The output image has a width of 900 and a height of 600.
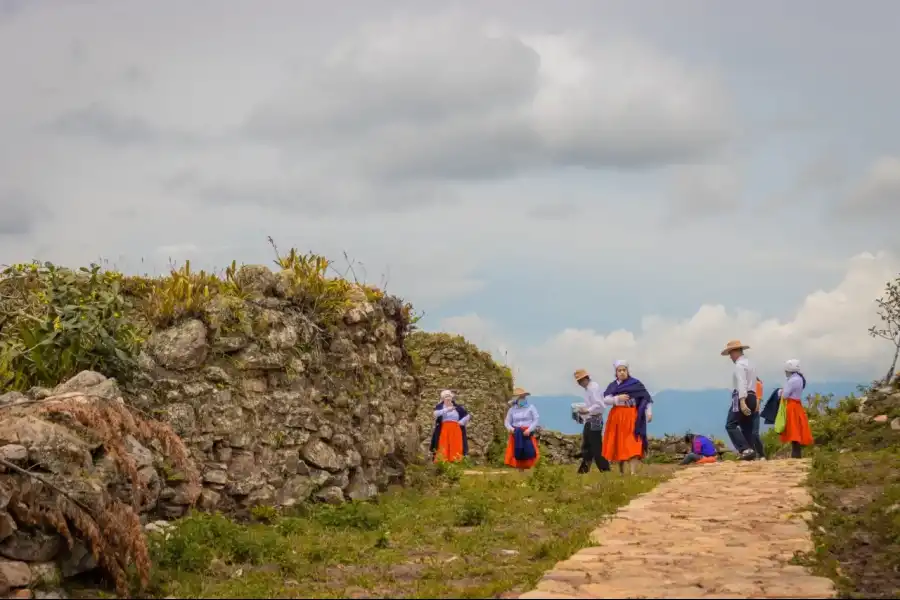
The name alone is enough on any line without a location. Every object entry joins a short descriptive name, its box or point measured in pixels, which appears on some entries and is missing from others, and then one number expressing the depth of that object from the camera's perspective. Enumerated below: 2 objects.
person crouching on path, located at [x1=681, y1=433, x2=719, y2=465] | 21.80
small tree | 24.53
